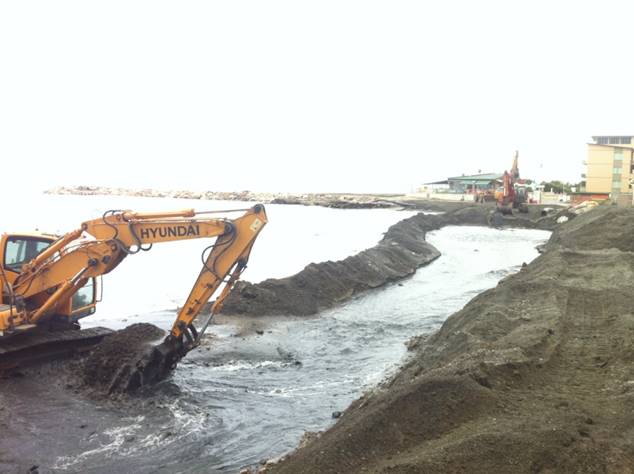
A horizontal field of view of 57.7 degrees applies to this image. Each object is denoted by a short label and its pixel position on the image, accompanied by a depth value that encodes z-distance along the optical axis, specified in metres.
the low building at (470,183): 102.24
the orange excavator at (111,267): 10.16
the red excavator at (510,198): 56.91
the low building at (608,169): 72.31
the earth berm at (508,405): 5.10
